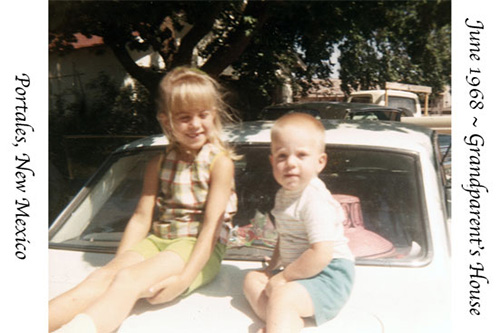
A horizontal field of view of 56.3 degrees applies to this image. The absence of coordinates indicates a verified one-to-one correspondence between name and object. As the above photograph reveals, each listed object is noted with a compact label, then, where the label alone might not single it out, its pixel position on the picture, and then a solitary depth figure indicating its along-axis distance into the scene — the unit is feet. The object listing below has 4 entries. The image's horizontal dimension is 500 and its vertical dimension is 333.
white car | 5.04
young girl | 5.46
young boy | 5.03
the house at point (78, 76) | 22.50
